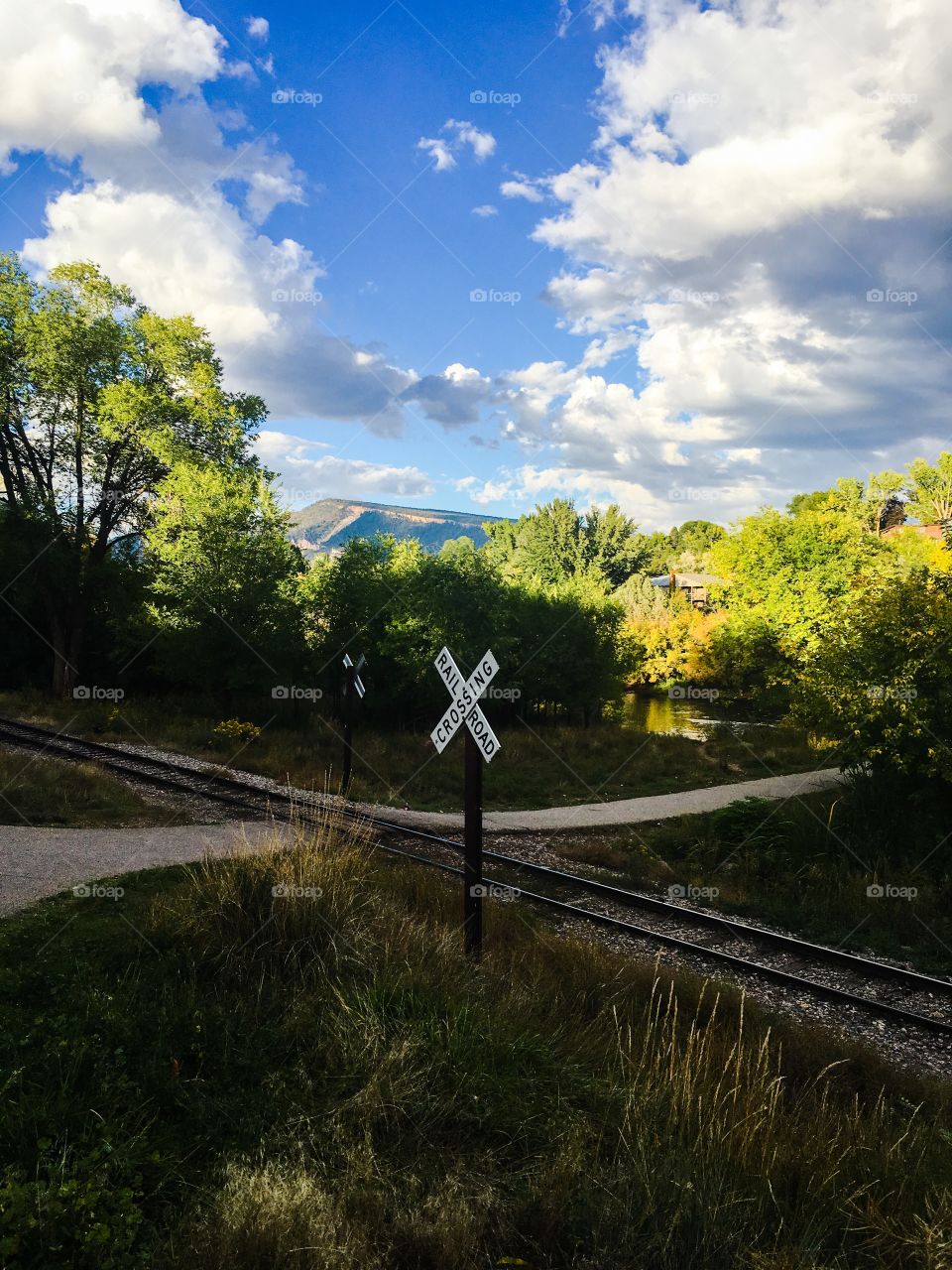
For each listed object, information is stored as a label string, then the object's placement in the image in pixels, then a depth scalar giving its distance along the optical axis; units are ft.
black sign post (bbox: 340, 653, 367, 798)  50.14
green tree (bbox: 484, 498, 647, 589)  224.33
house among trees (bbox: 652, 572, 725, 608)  220.02
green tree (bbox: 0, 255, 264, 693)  80.89
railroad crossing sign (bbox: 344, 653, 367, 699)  49.84
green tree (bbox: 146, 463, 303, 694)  76.43
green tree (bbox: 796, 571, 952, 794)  42.01
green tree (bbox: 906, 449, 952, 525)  203.10
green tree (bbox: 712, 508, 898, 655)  105.70
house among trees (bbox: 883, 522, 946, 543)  172.80
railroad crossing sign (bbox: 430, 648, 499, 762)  20.16
